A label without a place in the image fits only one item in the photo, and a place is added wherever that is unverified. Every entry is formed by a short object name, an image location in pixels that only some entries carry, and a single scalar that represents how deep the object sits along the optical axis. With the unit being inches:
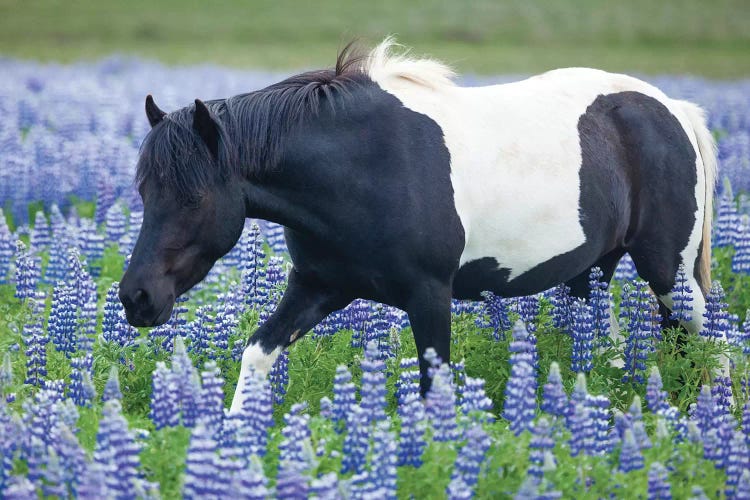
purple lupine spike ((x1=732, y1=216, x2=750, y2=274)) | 657.0
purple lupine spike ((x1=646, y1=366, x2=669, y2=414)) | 409.1
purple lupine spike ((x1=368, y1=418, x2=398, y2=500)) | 338.0
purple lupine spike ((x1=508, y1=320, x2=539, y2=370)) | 367.6
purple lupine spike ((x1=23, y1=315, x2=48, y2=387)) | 479.2
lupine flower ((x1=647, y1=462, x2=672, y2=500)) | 346.9
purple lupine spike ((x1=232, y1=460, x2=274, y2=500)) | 305.1
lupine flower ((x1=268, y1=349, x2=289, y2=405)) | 481.4
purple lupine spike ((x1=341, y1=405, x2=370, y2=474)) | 358.9
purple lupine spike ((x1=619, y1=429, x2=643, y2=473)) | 356.5
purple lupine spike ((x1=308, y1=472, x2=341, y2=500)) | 312.8
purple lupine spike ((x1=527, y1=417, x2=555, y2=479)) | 353.7
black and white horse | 416.2
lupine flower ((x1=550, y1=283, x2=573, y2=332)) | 530.9
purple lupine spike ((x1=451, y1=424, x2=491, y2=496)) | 344.5
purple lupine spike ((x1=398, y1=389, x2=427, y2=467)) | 360.2
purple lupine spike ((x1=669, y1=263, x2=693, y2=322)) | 515.2
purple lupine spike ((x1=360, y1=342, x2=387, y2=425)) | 363.3
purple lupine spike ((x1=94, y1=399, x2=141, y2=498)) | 326.6
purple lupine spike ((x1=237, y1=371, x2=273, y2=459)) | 366.3
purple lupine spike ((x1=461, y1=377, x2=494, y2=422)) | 369.4
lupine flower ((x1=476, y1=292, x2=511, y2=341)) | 523.2
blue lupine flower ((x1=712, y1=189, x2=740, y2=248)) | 704.4
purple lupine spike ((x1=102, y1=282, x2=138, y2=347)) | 516.0
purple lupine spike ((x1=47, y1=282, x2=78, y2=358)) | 516.1
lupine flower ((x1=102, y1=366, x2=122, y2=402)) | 368.2
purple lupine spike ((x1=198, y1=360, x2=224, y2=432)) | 367.6
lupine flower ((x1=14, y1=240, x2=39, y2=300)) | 579.8
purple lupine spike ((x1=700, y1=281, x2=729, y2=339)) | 502.9
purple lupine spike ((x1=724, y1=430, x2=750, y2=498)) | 369.6
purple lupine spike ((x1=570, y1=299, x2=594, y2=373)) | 494.6
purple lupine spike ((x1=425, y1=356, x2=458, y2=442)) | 352.8
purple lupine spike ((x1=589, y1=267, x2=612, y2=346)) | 520.7
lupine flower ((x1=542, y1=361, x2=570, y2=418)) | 382.9
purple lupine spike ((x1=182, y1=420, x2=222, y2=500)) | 316.8
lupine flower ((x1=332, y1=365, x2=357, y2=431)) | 367.2
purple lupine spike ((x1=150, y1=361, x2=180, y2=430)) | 373.1
